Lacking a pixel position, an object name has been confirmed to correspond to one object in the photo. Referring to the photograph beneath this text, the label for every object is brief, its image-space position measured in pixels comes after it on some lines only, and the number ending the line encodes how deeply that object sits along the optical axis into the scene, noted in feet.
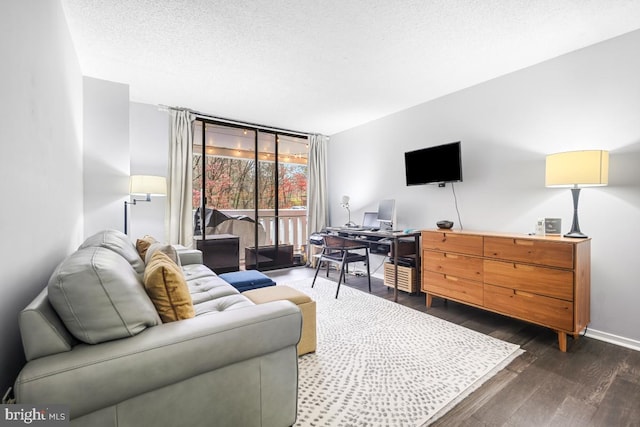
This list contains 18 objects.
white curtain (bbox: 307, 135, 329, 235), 16.76
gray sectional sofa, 2.89
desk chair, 11.41
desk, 10.73
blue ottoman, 7.93
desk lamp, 15.15
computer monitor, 12.46
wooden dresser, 6.82
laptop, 13.23
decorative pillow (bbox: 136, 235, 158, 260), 7.35
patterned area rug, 4.89
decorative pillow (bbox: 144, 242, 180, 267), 6.46
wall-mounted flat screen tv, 10.27
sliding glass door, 13.79
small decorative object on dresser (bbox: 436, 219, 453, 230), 10.12
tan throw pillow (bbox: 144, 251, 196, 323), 4.04
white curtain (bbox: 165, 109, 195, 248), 12.54
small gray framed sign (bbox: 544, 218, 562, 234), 7.85
